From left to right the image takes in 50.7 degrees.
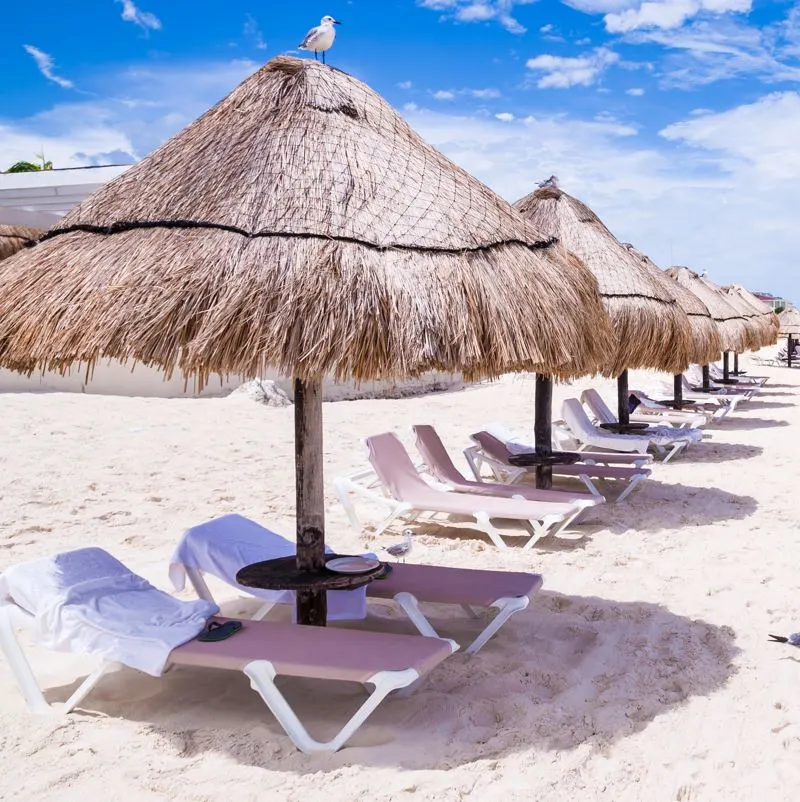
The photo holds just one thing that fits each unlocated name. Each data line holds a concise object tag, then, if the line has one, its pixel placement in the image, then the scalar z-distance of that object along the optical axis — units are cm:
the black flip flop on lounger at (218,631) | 337
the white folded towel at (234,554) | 419
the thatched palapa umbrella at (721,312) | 1571
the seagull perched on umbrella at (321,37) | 442
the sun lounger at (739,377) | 1947
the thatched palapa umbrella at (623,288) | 791
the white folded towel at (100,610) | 329
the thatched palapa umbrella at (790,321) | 2566
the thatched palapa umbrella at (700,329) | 1152
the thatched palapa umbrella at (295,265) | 314
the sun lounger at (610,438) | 902
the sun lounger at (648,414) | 1116
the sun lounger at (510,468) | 745
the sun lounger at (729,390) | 1634
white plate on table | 395
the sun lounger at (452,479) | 657
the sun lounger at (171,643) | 307
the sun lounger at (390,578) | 396
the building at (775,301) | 6280
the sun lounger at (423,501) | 598
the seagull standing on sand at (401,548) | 548
